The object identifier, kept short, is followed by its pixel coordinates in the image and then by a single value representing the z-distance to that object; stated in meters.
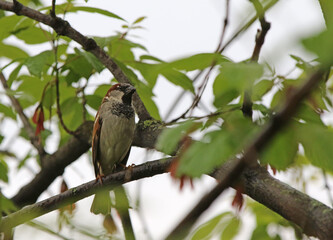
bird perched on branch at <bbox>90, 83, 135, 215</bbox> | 8.21
